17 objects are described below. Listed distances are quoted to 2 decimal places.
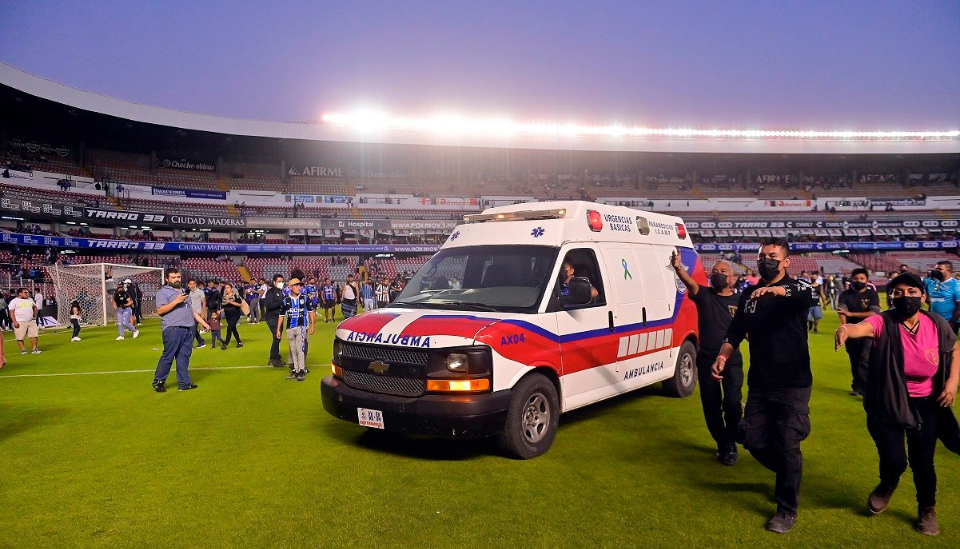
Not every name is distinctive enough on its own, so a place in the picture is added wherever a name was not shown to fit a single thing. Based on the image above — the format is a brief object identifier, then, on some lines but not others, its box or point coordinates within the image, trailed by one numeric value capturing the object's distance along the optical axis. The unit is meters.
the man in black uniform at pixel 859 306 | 7.29
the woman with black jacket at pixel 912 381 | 3.59
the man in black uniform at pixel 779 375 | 3.78
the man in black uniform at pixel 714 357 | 5.06
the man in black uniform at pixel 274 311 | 10.90
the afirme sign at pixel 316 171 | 51.53
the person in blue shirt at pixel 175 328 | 8.54
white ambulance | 4.75
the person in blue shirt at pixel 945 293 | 9.22
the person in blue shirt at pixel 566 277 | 5.62
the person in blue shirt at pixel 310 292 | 9.65
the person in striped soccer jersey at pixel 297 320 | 9.45
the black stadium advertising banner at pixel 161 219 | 37.09
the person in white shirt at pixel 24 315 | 14.02
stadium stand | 39.09
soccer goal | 24.05
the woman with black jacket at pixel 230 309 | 14.71
